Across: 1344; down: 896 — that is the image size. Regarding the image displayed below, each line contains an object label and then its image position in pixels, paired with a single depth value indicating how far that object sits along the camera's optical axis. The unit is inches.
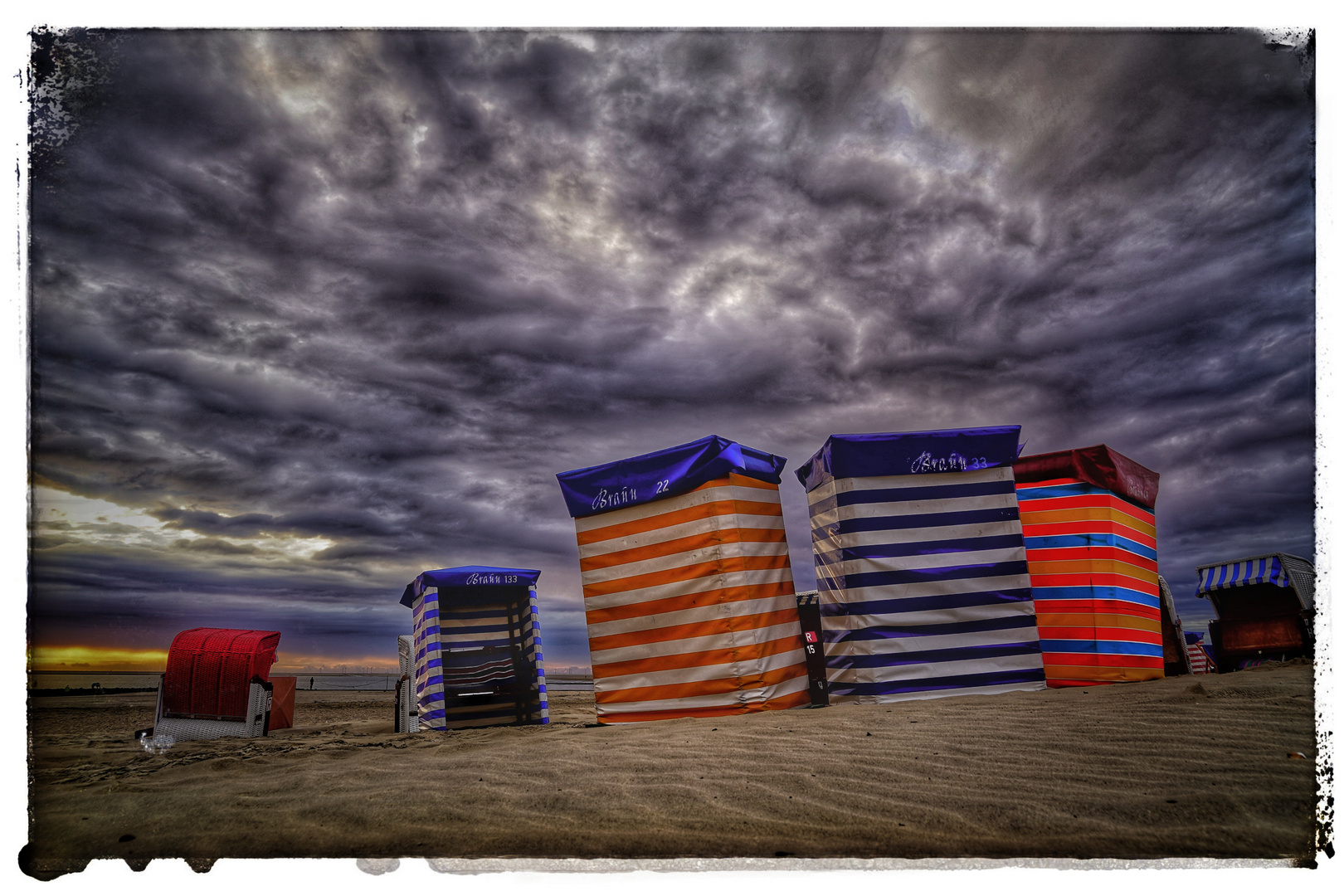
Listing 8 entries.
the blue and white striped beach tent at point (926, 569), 224.7
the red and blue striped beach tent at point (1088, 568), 247.3
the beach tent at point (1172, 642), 327.6
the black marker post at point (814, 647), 287.9
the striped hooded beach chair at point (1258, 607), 378.6
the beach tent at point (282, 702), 269.7
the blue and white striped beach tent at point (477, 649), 330.6
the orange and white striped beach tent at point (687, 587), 223.6
